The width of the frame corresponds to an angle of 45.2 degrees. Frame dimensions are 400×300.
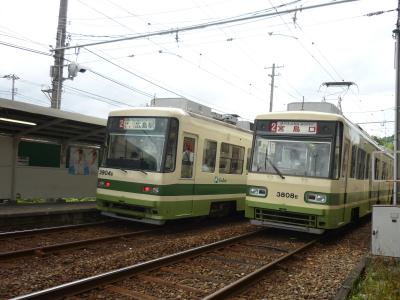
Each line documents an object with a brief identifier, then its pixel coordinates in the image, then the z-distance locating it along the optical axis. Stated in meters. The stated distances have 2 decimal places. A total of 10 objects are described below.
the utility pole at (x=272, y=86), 41.67
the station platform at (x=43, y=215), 11.05
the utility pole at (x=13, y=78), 46.69
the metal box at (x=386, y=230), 8.44
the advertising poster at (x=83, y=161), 15.91
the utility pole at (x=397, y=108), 9.54
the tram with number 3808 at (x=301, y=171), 10.95
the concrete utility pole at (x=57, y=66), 20.61
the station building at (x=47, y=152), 12.82
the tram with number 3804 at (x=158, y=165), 11.25
